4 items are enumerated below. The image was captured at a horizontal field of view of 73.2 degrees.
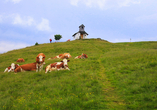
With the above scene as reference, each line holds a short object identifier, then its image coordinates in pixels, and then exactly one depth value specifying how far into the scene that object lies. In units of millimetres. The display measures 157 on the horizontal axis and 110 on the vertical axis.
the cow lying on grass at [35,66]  12914
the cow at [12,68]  14008
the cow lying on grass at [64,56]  21670
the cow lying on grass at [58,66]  12312
